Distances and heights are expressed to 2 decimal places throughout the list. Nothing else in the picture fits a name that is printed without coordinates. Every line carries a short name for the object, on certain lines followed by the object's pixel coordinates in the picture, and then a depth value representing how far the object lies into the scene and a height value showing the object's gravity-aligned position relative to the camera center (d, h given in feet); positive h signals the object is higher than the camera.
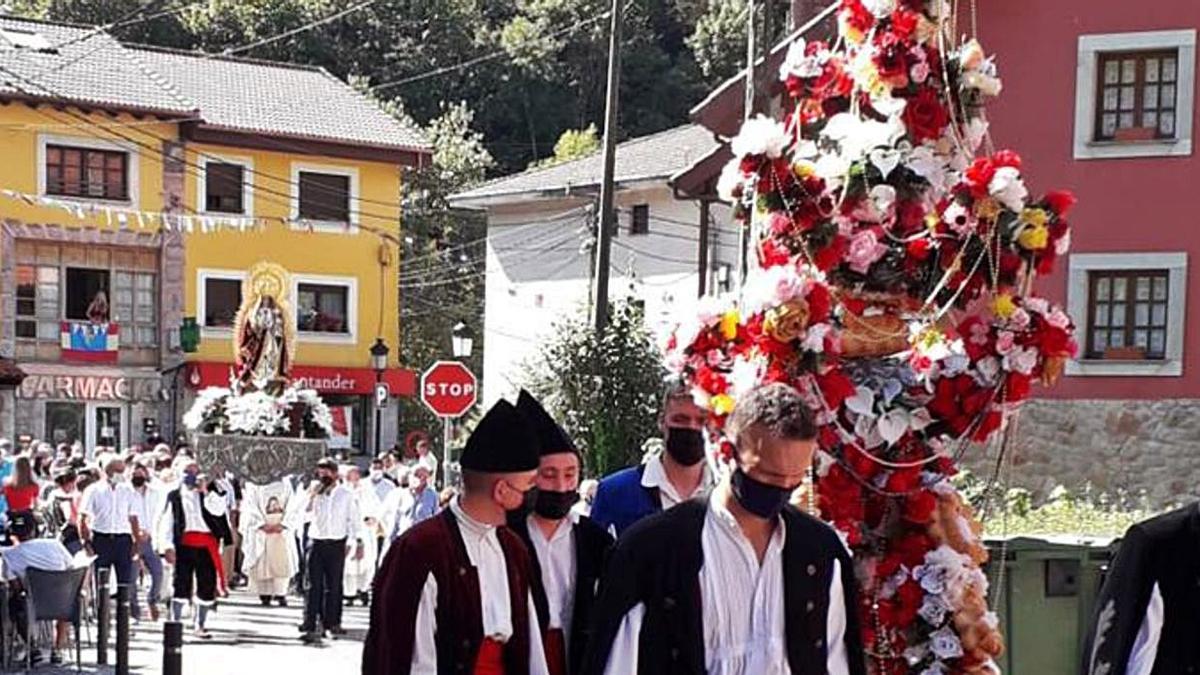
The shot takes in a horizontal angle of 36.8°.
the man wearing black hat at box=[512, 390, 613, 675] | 20.10 -3.26
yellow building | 136.87 +1.97
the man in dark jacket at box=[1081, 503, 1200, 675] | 17.25 -3.13
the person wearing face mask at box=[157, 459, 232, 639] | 59.72 -9.66
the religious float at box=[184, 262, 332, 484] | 83.92 -7.61
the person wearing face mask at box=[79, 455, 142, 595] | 61.98 -9.31
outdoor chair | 49.24 -9.57
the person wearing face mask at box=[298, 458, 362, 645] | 61.72 -10.30
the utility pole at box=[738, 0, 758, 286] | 56.10 +6.59
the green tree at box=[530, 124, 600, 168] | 186.91 +12.19
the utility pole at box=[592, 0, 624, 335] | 78.23 +3.99
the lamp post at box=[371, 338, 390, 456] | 117.19 -6.64
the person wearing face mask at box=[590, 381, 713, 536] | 22.86 -2.69
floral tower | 22.59 -0.64
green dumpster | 31.24 -5.63
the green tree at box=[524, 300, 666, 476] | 74.95 -5.40
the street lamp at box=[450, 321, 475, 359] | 88.59 -4.08
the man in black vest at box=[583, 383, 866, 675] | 16.70 -2.98
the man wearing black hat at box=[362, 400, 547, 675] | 18.94 -3.48
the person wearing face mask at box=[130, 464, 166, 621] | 63.57 -9.97
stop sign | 73.82 -5.47
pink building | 76.18 +2.15
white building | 135.44 +2.00
